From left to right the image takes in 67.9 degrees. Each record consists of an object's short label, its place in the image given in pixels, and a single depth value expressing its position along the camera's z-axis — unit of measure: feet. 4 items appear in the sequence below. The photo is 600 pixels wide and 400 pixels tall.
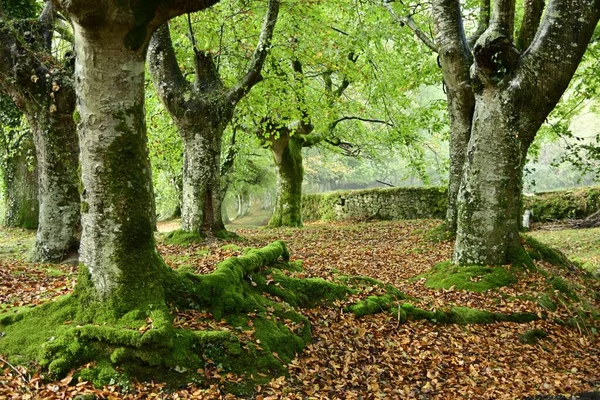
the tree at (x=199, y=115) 34.81
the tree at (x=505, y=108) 23.72
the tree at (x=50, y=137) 25.12
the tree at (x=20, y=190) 45.31
